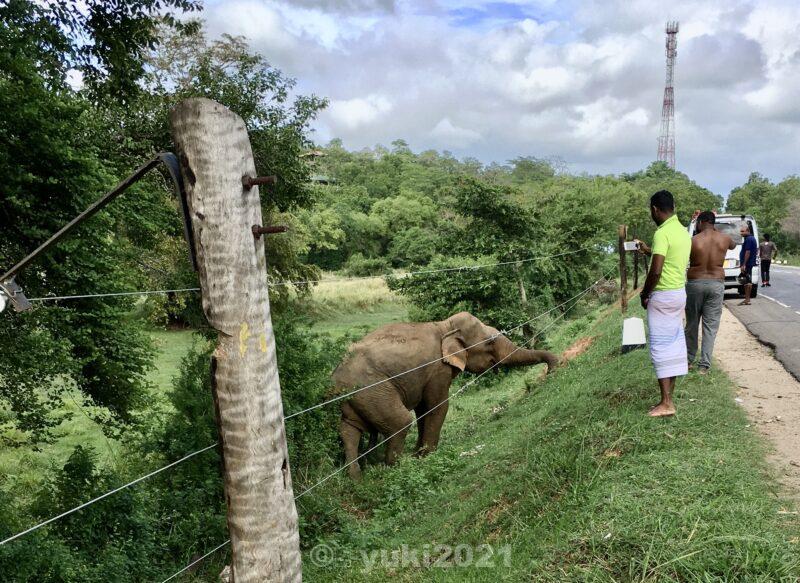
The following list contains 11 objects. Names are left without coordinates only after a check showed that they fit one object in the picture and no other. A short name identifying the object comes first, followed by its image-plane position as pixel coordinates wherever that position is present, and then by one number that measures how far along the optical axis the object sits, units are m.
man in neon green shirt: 6.23
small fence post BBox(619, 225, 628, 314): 15.21
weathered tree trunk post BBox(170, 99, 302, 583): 3.49
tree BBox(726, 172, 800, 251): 54.03
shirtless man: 7.59
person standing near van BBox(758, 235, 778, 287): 20.88
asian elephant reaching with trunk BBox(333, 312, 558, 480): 10.09
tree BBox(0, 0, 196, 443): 7.88
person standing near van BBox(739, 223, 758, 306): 15.93
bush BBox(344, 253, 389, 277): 46.81
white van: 17.39
